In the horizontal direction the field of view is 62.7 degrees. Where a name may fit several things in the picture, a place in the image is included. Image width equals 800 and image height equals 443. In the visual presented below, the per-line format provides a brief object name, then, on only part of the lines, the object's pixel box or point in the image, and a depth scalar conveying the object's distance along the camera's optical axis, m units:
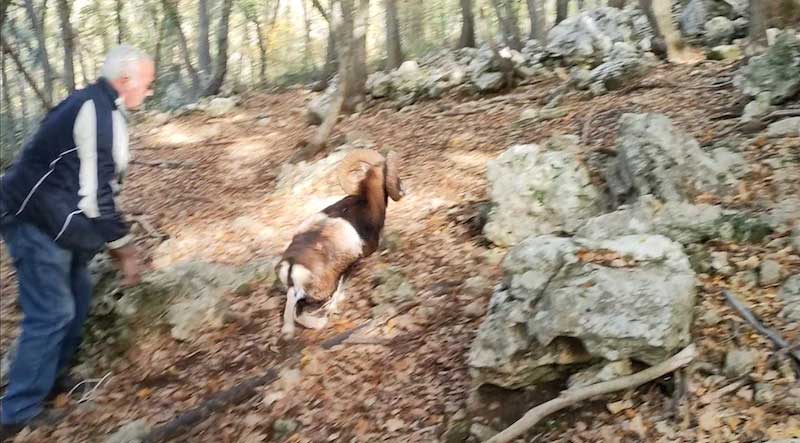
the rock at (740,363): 3.35
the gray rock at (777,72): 6.09
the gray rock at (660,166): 5.11
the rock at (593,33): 10.95
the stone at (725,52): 8.89
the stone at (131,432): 4.04
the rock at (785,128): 5.45
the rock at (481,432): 3.47
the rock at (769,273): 3.86
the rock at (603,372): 3.42
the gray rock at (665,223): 4.39
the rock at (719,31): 10.15
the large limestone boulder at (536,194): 5.55
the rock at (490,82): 10.41
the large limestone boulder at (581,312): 3.41
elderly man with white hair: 3.87
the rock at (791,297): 3.58
